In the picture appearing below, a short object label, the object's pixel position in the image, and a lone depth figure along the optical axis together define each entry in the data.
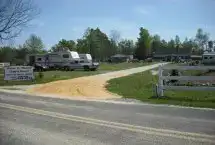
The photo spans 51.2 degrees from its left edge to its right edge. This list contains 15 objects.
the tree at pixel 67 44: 65.26
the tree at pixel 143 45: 74.96
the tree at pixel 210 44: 84.38
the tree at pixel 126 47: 95.47
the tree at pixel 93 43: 60.64
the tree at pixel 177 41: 94.34
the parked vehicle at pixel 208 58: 40.16
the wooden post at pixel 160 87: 9.91
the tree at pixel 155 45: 91.18
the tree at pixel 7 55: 67.69
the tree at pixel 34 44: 70.32
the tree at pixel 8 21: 23.92
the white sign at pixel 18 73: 18.40
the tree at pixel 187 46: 89.62
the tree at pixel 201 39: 84.81
